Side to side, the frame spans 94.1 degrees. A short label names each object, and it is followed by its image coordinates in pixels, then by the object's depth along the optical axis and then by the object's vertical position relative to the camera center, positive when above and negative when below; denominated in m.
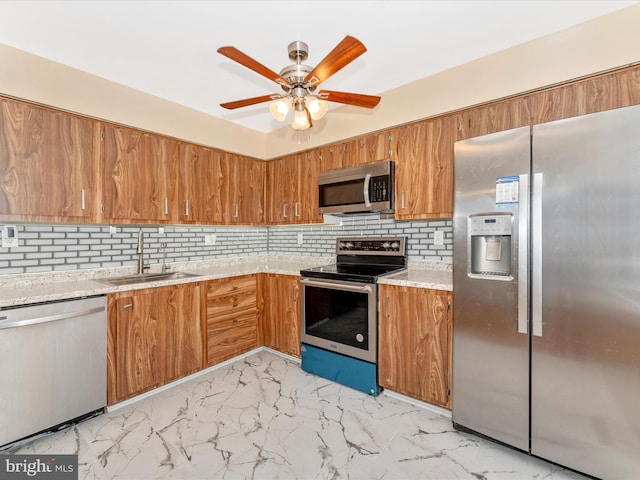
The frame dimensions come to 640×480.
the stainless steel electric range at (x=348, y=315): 2.32 -0.66
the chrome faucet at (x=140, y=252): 2.73 -0.12
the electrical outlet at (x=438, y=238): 2.57 -0.02
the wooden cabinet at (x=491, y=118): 1.96 +0.81
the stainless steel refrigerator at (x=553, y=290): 1.37 -0.29
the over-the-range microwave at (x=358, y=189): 2.52 +0.43
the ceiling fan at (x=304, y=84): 1.38 +0.84
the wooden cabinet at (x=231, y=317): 2.75 -0.78
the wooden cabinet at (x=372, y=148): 2.58 +0.79
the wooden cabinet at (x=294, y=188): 3.09 +0.54
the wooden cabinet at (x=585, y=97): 1.63 +0.81
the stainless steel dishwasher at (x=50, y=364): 1.70 -0.78
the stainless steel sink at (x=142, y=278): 2.50 -0.35
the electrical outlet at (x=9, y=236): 2.10 +0.03
